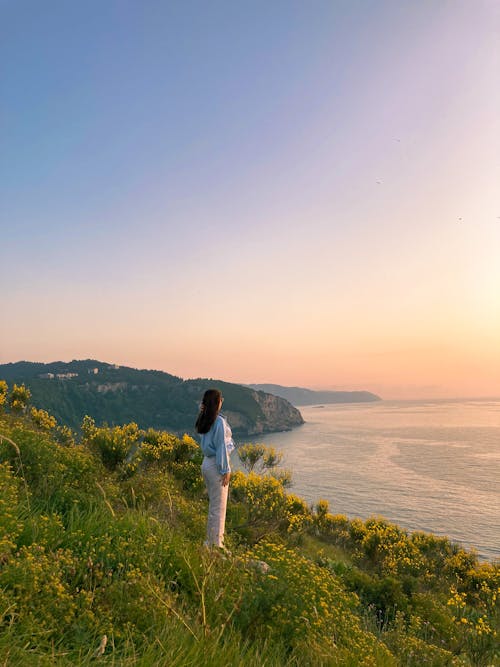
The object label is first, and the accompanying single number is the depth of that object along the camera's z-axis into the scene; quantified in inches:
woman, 239.8
